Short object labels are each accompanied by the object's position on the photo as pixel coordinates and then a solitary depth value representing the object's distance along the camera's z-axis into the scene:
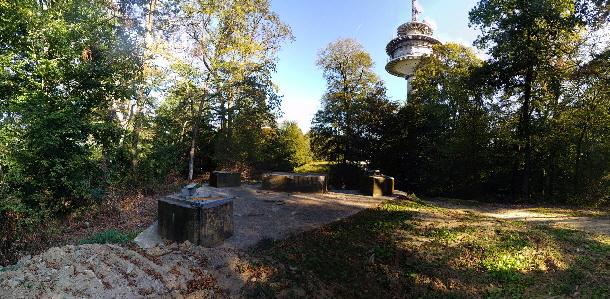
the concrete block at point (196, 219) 5.02
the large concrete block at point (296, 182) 11.07
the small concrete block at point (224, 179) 11.51
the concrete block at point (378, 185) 11.09
